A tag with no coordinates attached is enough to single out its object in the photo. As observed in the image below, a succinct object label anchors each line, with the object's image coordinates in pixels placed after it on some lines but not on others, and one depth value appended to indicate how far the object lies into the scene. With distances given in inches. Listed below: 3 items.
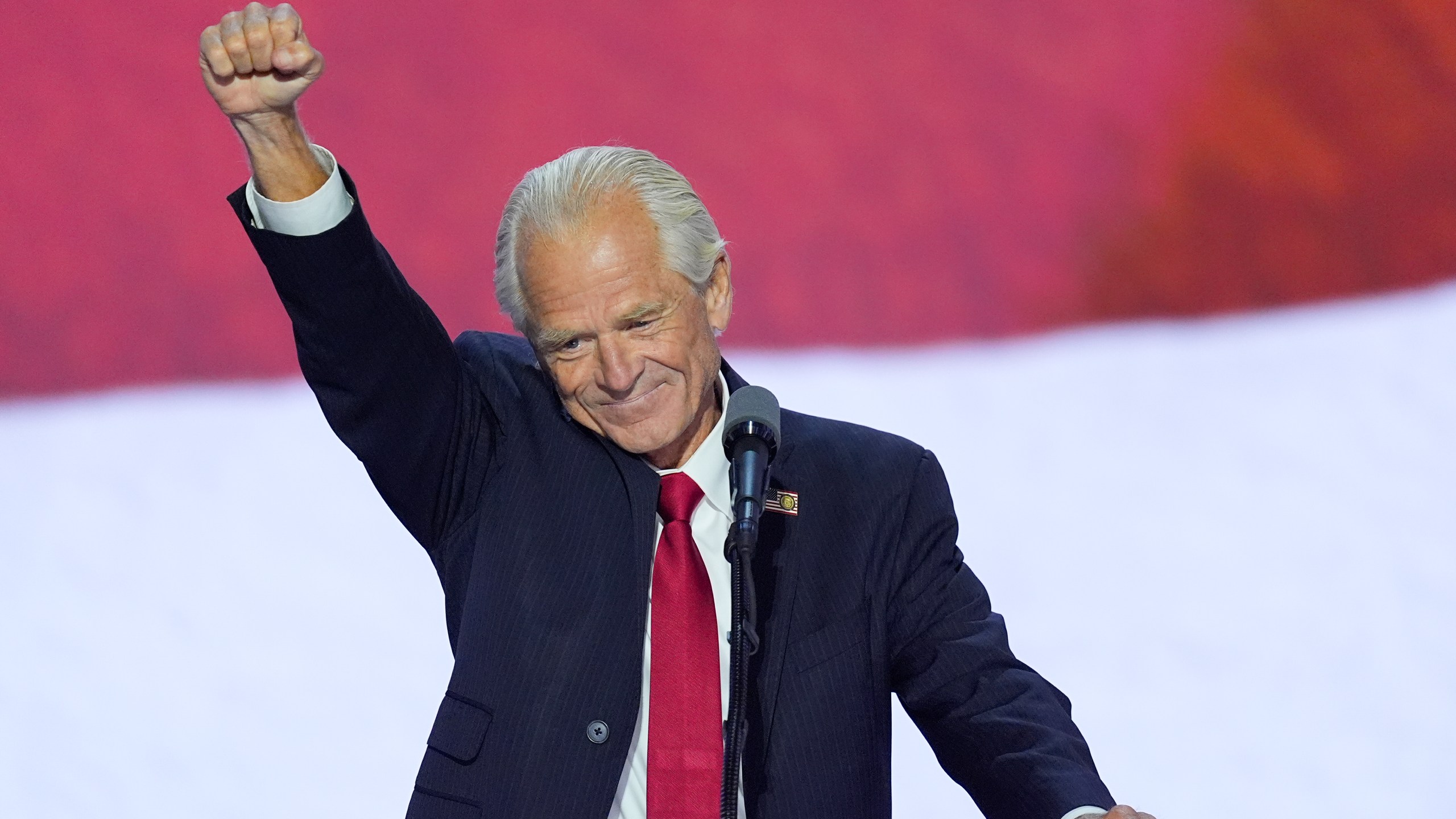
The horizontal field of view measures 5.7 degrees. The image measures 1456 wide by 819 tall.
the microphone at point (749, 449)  489.1
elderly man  493.3
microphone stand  488.5
